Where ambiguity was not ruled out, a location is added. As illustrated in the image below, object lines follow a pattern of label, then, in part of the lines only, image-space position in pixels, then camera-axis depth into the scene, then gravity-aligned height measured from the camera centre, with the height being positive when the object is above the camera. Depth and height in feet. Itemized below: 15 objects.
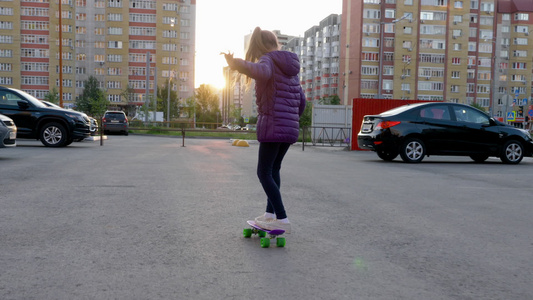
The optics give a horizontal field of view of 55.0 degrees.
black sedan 44.39 -0.72
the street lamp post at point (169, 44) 314.28 +45.37
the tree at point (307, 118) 164.03 +1.08
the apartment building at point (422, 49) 273.33 +41.18
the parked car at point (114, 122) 110.32 -1.16
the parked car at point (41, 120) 52.13 -0.46
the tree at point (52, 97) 226.95 +8.01
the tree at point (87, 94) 280.02 +12.44
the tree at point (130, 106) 304.50 +6.78
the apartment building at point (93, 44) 301.02 +43.57
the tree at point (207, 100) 370.73 +13.84
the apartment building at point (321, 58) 334.85 +45.03
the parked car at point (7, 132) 37.42 -1.34
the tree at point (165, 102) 284.14 +8.84
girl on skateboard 14.20 +0.34
